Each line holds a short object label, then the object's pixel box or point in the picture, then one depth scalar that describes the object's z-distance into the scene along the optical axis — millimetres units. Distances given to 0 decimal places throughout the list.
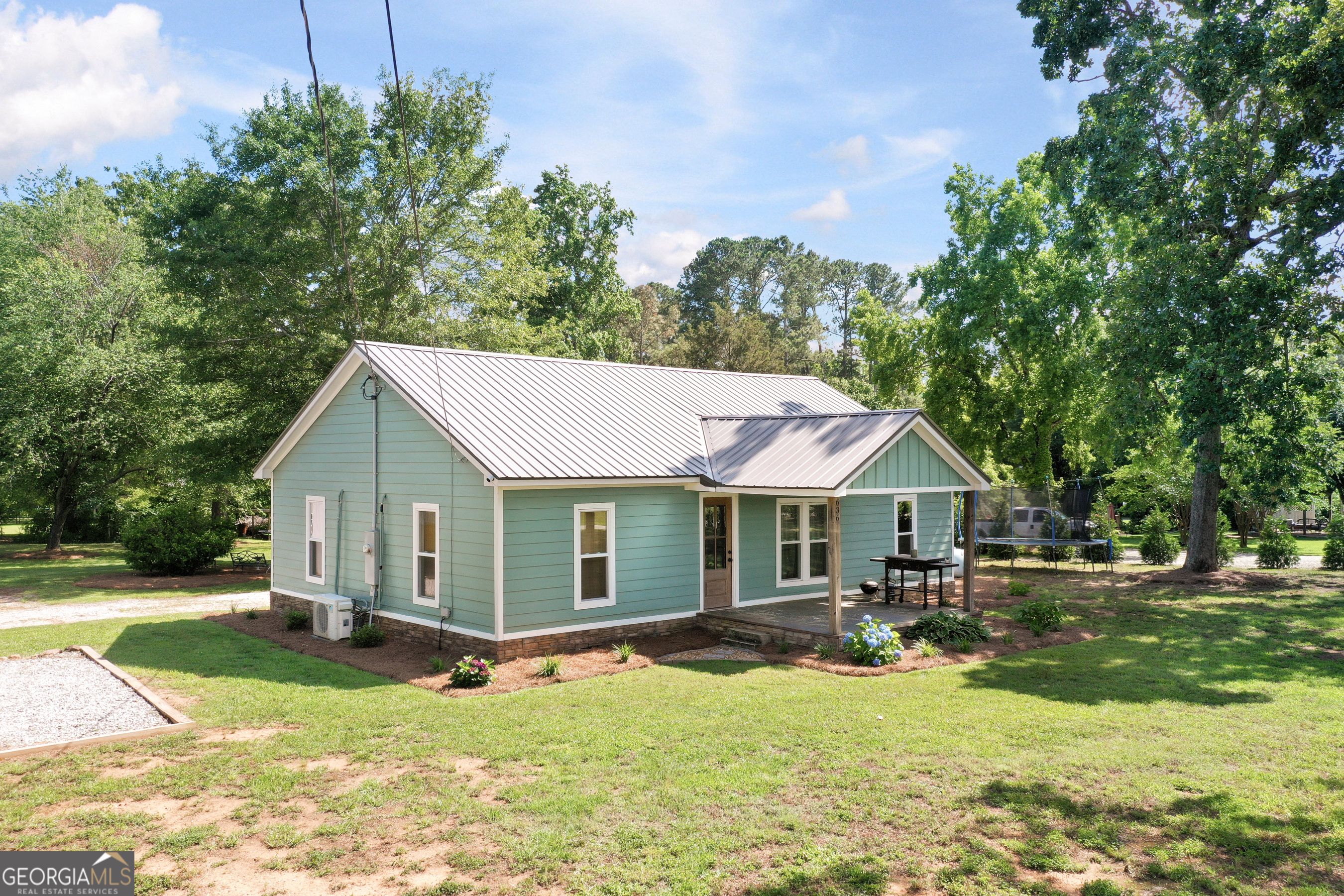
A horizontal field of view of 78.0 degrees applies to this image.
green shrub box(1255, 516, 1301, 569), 23672
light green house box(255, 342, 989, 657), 12805
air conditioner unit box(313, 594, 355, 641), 14422
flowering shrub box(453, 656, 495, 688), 11125
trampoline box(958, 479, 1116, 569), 25125
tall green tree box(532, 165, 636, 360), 37094
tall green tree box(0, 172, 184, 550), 26078
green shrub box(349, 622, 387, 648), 13797
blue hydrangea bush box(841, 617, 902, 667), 12211
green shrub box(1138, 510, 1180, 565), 25656
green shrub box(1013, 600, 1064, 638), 14906
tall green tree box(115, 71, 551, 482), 24047
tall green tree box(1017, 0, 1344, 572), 13375
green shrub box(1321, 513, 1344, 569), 23391
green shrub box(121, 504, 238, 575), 23672
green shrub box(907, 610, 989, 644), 13789
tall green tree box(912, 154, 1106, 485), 24078
